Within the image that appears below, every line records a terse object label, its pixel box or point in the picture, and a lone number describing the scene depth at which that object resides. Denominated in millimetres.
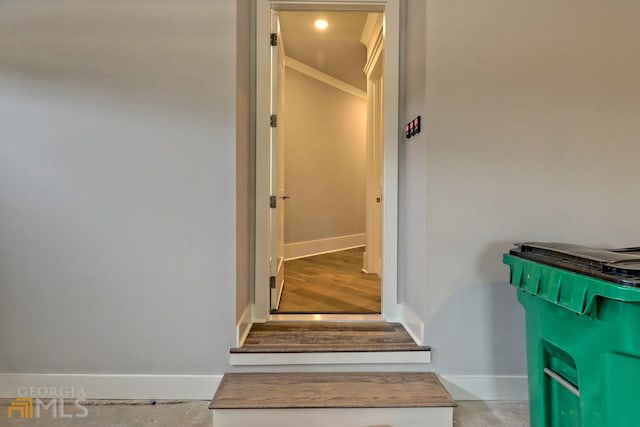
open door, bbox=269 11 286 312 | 2146
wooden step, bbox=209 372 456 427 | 1443
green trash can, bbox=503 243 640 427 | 913
